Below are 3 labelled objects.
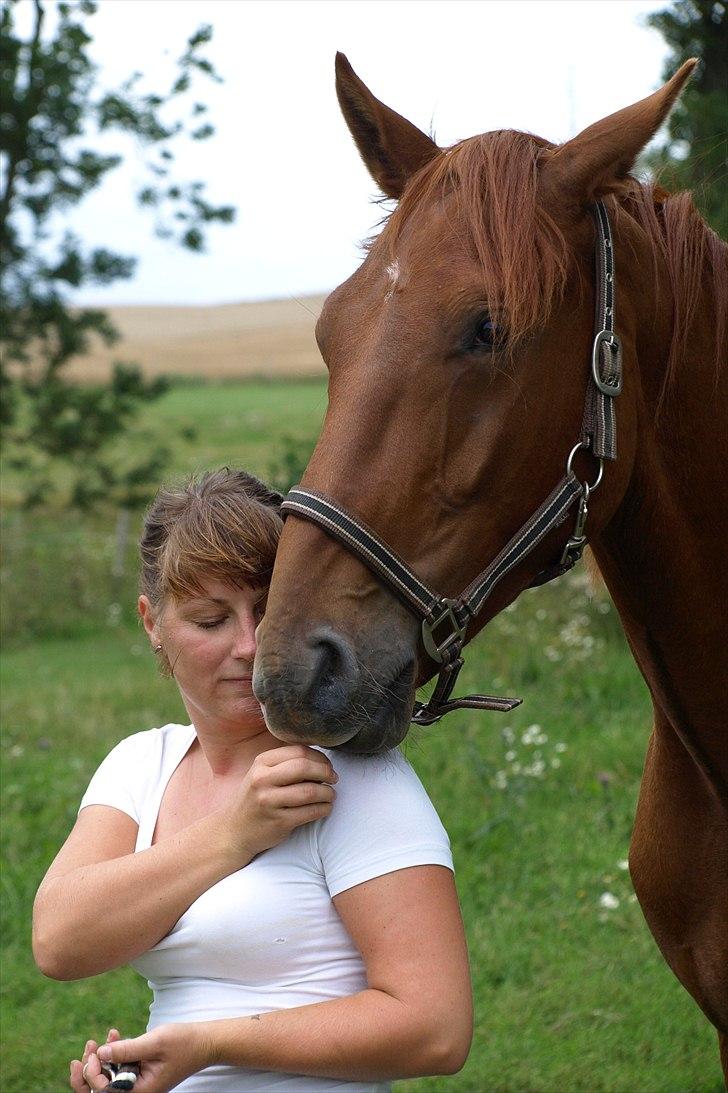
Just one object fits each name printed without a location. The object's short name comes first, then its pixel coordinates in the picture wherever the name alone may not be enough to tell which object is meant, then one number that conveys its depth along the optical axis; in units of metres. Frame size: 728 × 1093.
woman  2.42
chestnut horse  2.45
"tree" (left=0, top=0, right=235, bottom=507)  12.33
